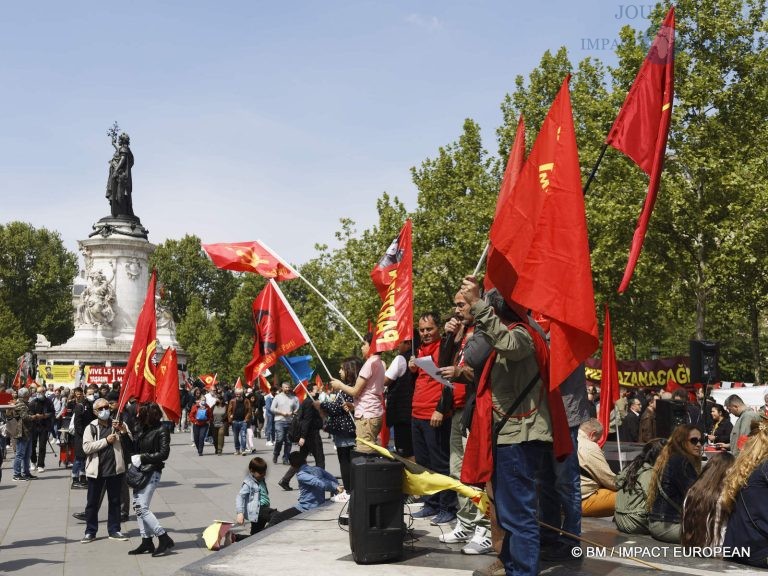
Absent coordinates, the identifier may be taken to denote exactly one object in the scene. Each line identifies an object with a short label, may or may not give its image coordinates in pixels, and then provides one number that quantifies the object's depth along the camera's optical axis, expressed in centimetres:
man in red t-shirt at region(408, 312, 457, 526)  820
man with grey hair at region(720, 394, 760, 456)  1195
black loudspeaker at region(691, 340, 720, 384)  1558
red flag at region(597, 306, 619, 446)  1260
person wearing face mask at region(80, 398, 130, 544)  1023
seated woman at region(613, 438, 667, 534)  767
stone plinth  4234
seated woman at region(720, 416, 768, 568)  632
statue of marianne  4469
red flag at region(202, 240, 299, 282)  1405
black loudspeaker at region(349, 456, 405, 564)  648
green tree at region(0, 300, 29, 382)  7125
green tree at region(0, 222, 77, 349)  7688
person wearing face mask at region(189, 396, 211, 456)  2289
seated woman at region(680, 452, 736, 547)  666
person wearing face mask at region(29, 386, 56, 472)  1789
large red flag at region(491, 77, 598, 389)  575
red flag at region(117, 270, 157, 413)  1112
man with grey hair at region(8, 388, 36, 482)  1641
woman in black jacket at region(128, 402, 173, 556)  955
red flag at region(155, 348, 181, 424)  1275
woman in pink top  920
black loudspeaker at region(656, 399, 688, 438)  1389
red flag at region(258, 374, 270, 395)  1636
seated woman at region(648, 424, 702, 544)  737
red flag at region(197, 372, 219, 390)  3209
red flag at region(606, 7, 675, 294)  796
